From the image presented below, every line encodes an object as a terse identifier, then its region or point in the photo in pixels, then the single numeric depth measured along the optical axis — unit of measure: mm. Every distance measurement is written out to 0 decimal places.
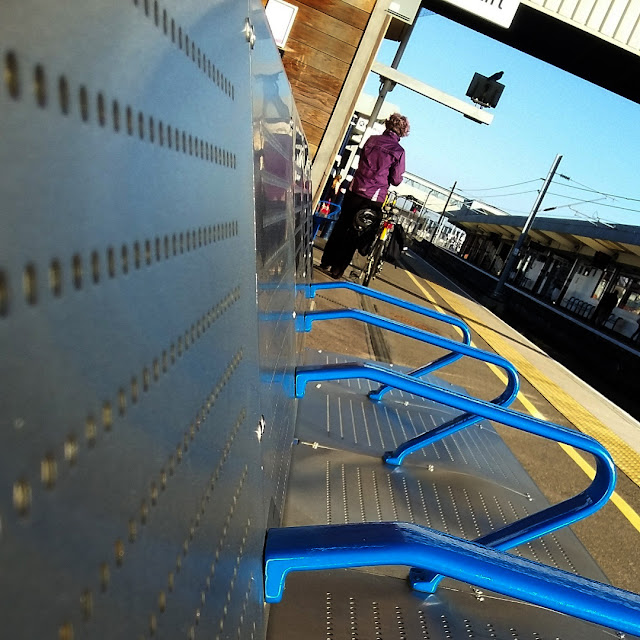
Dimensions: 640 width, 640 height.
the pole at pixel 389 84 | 10915
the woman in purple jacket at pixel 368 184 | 8273
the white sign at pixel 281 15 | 7363
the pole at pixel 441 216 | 54734
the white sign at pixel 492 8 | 9297
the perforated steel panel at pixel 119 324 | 417
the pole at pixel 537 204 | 28641
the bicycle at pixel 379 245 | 9516
